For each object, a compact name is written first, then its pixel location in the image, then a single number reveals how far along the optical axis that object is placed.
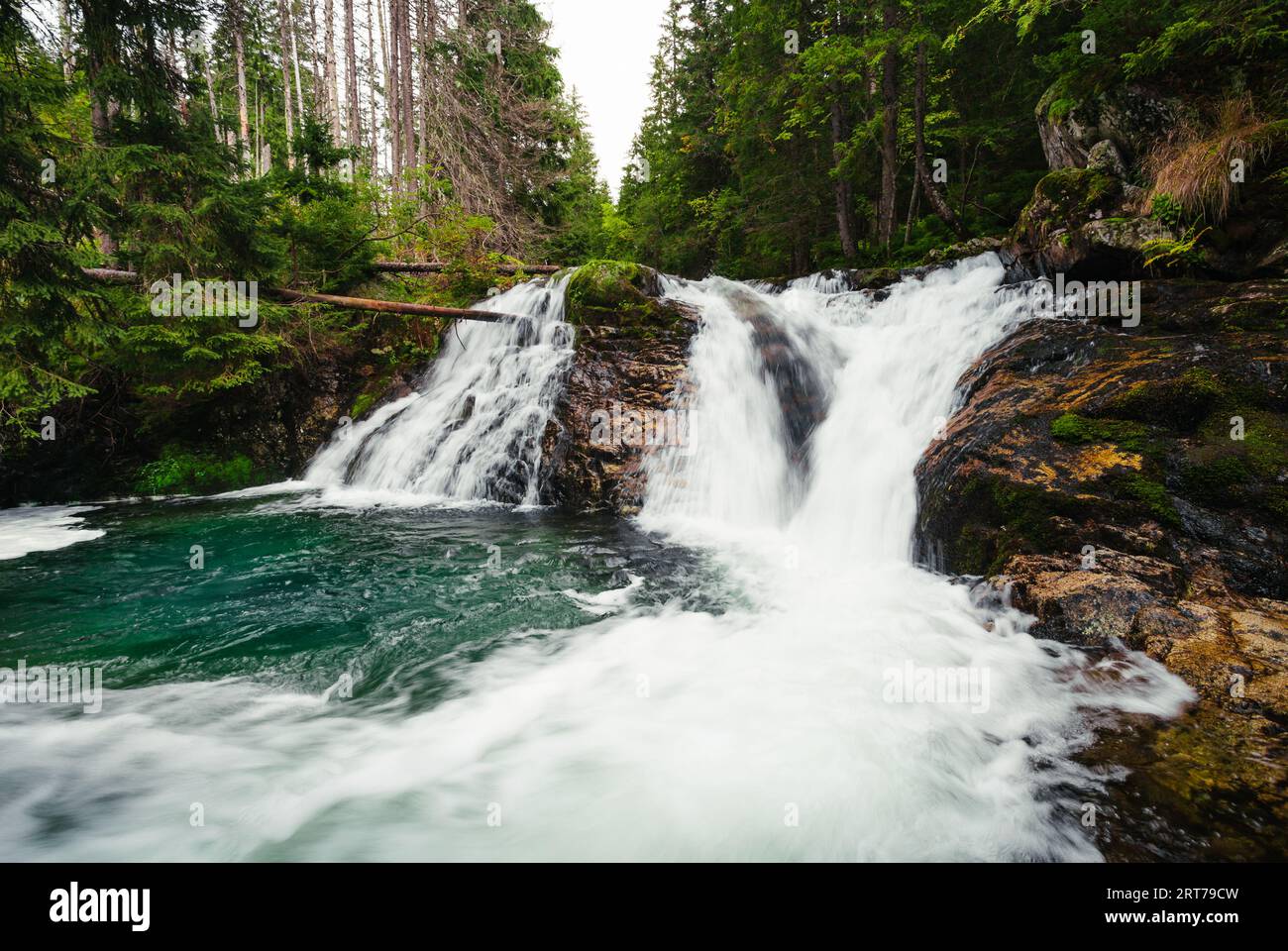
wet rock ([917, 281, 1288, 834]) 2.45
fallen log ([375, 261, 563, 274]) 11.62
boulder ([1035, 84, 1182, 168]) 6.72
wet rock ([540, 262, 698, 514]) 8.03
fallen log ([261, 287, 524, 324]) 9.78
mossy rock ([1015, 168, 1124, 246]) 6.82
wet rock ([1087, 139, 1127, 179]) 7.07
